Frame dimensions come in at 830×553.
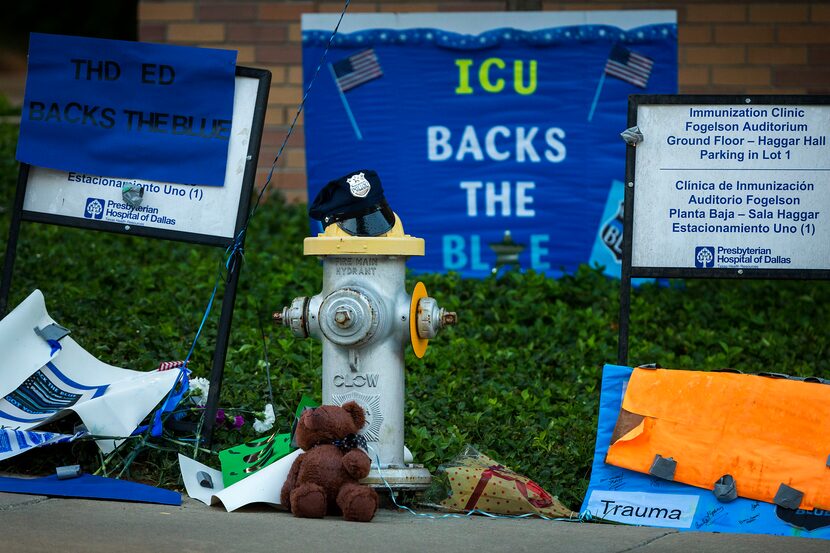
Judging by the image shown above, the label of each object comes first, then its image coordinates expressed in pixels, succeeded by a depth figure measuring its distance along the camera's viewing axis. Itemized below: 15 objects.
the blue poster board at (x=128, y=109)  10.88
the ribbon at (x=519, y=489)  9.83
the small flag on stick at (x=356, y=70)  17.03
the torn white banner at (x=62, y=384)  10.28
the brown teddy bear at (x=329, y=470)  9.16
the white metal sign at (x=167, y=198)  10.82
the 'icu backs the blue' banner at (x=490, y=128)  16.72
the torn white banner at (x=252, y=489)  9.47
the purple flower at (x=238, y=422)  11.23
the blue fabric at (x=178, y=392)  10.78
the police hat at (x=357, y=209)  9.86
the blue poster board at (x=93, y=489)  9.55
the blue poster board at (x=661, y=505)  9.31
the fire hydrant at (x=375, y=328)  9.73
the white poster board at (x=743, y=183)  10.44
